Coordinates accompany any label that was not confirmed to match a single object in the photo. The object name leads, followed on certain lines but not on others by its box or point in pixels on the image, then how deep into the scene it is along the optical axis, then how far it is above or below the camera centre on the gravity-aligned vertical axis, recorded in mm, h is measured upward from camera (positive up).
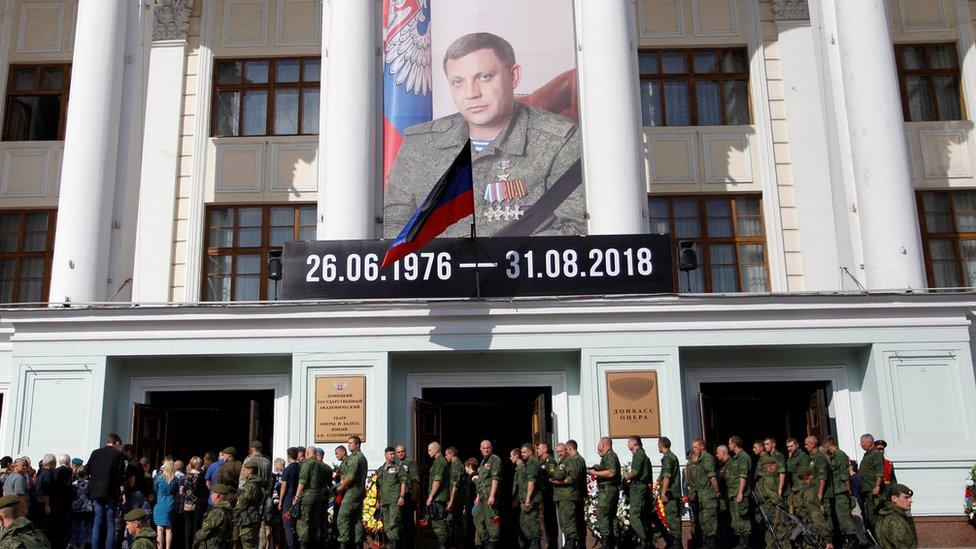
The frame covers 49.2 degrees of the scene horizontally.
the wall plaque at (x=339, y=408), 15844 +1360
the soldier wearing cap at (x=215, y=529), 11484 -268
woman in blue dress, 14133 +18
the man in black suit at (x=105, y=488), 13797 +228
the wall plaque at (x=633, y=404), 15781 +1319
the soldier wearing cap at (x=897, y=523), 10047 -322
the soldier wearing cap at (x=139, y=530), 9039 -211
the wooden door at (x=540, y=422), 16312 +1128
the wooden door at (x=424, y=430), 16125 +1035
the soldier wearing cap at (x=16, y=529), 8688 -173
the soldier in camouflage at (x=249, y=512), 12922 -114
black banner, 16188 +3423
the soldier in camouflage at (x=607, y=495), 13734 -6
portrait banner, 17594 +6467
